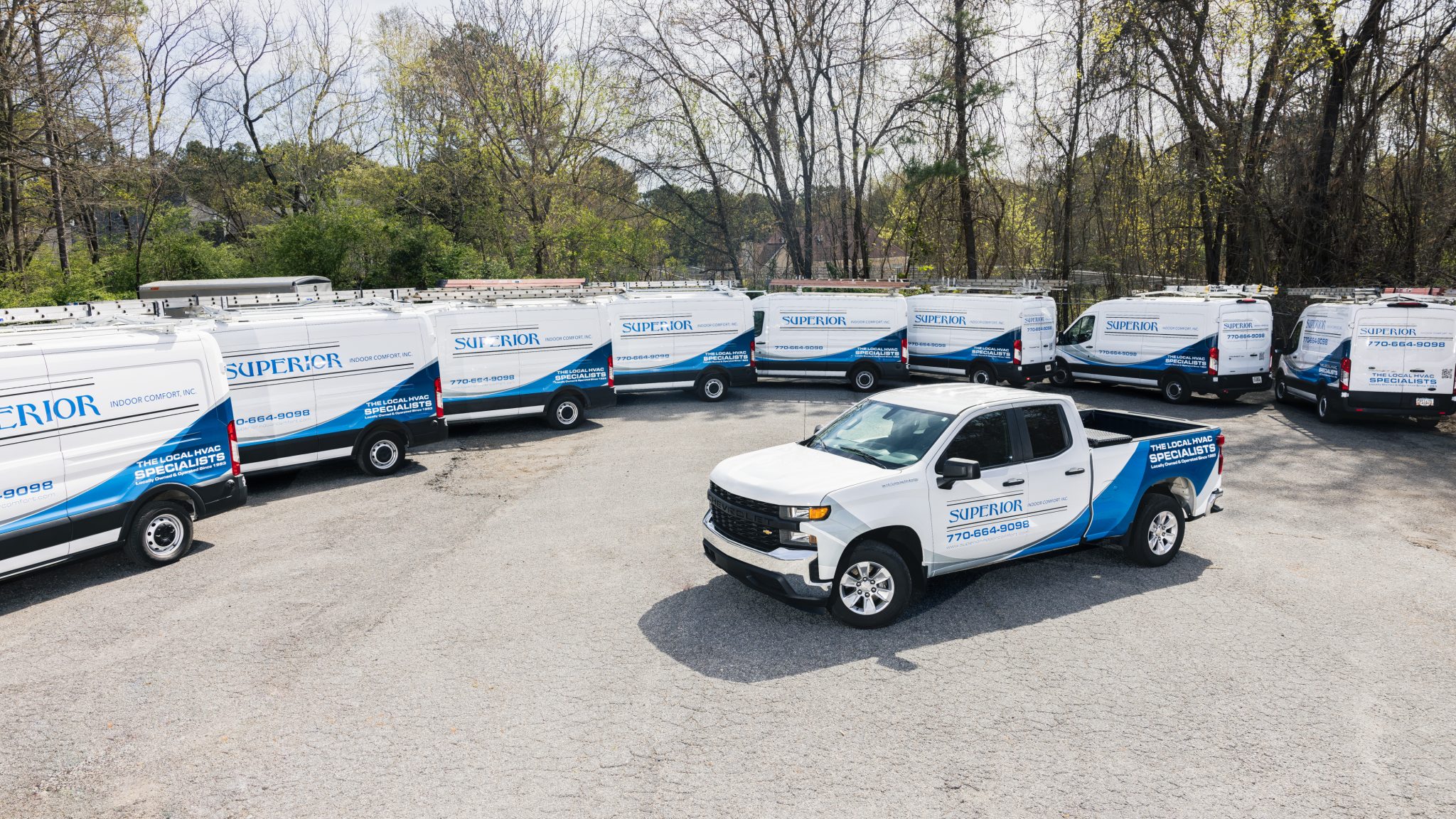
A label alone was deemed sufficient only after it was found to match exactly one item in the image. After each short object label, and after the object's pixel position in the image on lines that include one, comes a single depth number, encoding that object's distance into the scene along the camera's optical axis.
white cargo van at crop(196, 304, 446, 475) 11.77
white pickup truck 6.58
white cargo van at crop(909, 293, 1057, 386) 19.67
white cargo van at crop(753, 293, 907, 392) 20.55
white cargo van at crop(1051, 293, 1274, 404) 17.77
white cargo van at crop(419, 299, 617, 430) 15.12
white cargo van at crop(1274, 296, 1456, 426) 14.42
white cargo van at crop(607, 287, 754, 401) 18.92
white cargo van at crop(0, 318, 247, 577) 7.80
